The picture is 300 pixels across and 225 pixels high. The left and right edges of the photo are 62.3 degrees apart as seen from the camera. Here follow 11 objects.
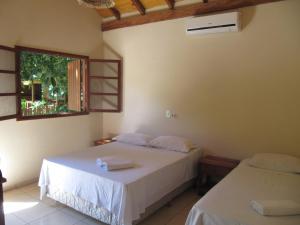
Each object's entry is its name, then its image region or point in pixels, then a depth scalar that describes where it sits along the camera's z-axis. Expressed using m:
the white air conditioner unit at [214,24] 3.25
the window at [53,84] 4.39
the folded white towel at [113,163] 2.66
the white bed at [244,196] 1.71
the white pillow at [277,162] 2.71
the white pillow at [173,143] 3.46
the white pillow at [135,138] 3.83
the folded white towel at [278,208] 1.74
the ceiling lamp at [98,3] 2.57
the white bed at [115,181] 2.33
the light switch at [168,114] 4.03
